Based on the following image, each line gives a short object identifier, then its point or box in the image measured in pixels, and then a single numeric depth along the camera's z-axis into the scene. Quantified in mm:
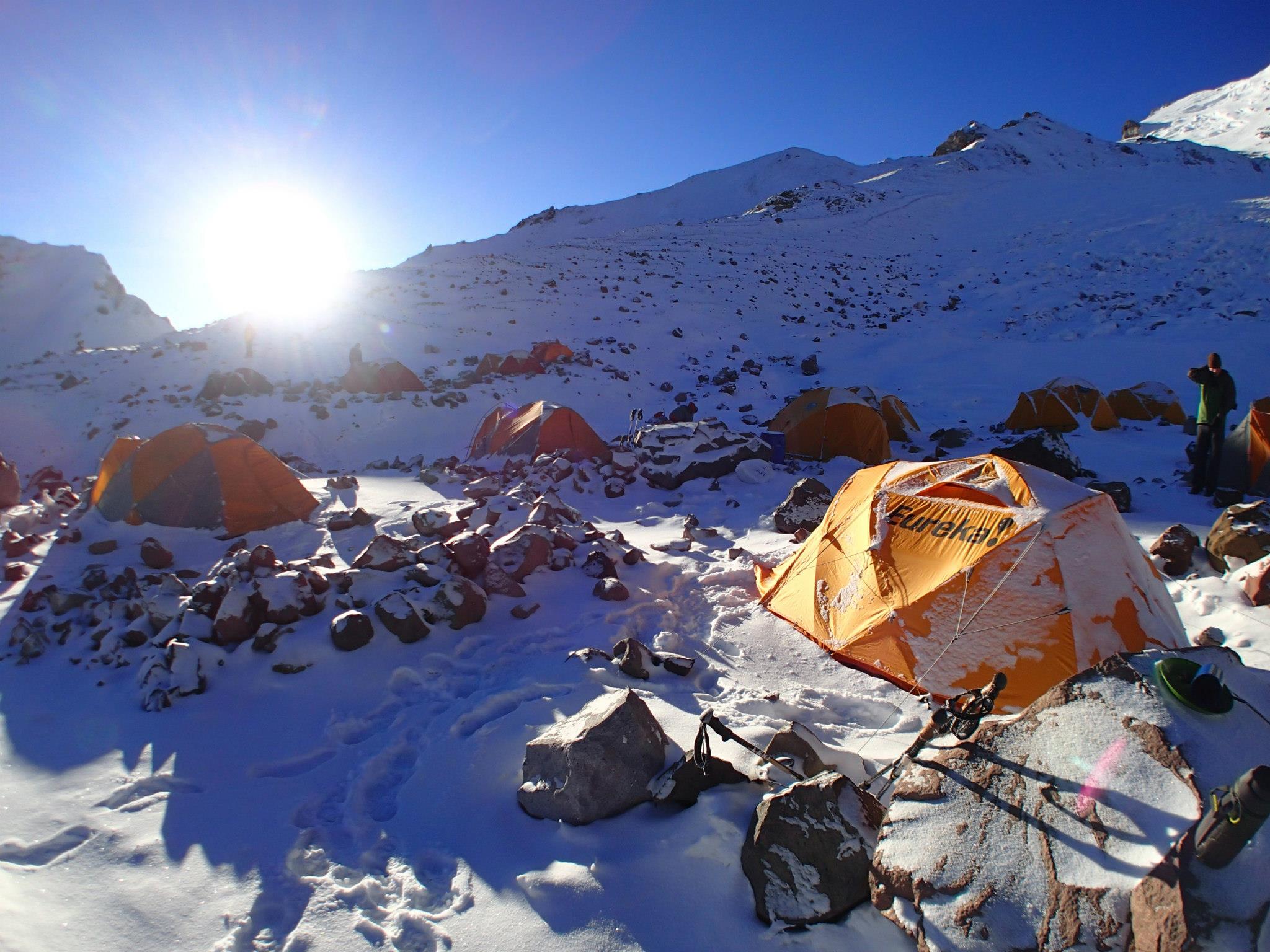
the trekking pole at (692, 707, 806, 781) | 3533
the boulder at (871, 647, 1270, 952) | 2088
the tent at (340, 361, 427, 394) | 17438
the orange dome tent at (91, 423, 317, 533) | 8148
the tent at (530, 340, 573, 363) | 20203
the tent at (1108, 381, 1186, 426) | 15312
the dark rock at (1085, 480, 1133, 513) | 9141
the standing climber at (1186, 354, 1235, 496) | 8773
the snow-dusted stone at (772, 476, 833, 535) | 8562
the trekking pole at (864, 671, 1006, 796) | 2996
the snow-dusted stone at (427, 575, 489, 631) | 5891
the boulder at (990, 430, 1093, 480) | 11352
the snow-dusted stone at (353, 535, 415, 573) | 6328
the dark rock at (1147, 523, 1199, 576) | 6441
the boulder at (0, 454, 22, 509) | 8531
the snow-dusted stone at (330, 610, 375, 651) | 5395
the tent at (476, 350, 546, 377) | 19141
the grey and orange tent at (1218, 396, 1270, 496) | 8727
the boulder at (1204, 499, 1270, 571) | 5914
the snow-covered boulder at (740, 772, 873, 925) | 2732
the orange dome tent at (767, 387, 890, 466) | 13164
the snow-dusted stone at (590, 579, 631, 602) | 6617
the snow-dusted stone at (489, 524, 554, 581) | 6750
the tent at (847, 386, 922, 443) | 15242
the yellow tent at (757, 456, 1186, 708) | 4598
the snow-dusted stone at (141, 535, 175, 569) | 7207
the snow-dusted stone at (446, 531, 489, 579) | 6586
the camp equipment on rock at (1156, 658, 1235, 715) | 2391
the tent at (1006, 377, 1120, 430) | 15141
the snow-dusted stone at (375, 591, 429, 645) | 5555
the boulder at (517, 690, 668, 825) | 3484
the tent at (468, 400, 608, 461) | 13125
